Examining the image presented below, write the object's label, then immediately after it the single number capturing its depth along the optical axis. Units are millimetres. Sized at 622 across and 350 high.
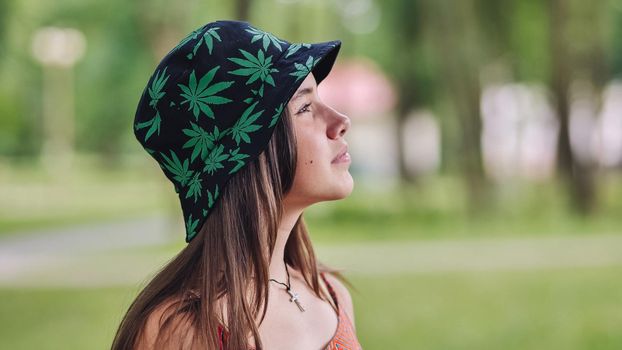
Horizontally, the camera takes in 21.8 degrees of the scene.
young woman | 1643
